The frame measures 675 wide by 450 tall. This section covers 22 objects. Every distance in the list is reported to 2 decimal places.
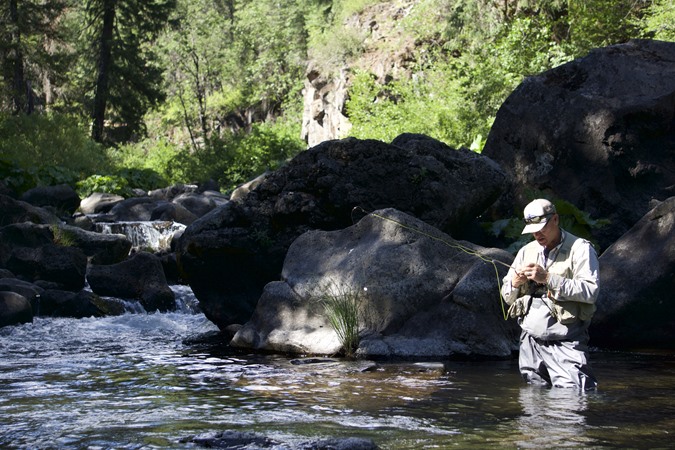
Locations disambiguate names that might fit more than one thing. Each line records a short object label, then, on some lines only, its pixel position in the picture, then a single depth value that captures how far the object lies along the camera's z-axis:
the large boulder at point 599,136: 14.19
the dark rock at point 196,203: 23.25
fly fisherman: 6.05
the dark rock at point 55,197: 22.62
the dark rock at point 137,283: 14.60
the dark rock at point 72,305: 13.36
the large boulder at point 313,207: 11.72
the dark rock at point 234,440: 5.10
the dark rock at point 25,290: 13.12
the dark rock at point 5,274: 14.16
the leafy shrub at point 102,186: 27.52
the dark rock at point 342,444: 4.91
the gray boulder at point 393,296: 9.09
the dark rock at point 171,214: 21.16
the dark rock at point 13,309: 11.99
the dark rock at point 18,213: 17.86
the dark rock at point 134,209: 22.27
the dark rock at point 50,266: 14.93
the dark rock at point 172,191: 28.50
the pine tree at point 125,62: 38.94
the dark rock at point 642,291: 9.38
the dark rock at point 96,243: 16.92
